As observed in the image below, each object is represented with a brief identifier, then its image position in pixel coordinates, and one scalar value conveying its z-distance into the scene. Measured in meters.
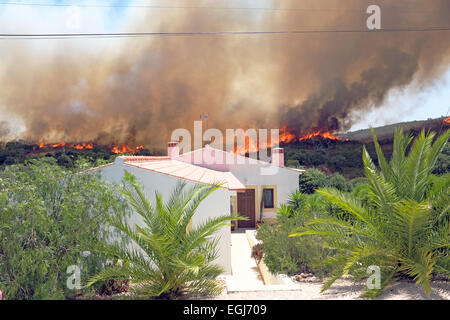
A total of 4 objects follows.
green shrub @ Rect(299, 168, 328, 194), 28.23
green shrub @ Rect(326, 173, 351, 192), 28.08
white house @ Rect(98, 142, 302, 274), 22.97
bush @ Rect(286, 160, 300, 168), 39.99
